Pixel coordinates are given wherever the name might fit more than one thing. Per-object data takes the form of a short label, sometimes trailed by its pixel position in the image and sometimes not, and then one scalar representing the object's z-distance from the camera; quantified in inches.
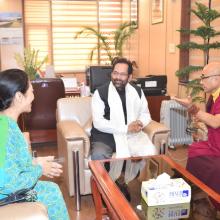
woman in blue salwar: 56.2
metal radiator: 153.4
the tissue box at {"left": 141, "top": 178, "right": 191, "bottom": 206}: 65.5
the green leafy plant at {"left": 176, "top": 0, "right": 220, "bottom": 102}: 124.1
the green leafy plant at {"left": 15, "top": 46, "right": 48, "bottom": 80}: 157.2
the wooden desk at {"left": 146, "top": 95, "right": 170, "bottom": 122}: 156.5
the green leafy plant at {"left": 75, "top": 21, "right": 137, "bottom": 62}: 229.9
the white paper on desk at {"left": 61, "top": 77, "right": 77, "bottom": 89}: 170.1
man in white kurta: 105.3
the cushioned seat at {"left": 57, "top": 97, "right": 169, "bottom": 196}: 97.3
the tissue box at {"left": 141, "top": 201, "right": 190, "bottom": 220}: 63.7
